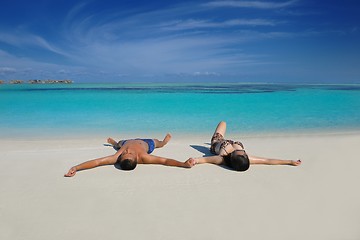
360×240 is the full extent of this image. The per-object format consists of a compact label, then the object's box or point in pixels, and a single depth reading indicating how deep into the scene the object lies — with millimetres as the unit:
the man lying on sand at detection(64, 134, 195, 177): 4555
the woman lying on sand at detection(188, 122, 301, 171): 4586
